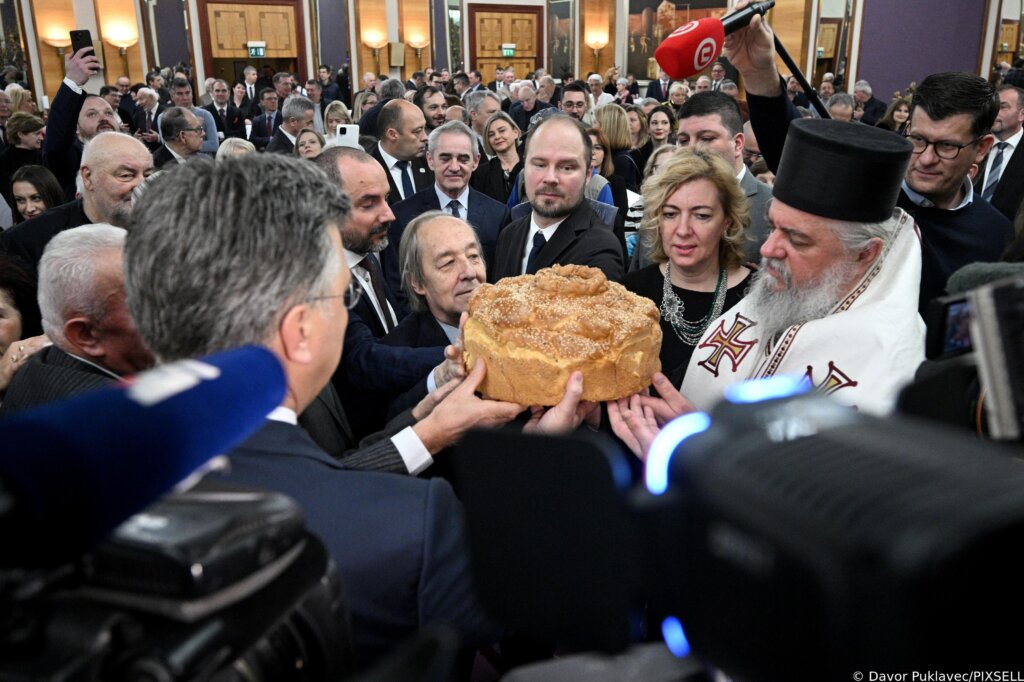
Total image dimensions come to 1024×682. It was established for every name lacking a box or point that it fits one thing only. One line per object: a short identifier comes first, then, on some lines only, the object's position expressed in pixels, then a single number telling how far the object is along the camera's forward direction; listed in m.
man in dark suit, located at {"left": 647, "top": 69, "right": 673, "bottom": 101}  13.72
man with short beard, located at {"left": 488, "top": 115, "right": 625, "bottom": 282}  3.28
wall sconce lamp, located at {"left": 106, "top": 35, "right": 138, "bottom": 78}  15.76
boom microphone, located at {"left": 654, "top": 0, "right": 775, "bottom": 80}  2.42
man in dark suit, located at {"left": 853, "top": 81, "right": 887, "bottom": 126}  11.14
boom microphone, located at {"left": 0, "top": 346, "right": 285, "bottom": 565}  0.45
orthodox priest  1.68
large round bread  1.83
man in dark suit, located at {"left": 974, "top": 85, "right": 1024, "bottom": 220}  3.82
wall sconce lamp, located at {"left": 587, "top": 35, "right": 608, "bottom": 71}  20.61
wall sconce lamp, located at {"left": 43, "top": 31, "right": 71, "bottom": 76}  14.91
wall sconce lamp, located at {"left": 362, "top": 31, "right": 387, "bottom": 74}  18.61
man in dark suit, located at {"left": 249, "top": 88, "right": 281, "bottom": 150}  10.38
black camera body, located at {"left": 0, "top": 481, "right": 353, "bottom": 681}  0.49
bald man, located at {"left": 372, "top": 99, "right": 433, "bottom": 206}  5.69
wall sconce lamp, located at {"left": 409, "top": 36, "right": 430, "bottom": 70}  19.27
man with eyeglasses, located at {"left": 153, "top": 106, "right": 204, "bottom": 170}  6.04
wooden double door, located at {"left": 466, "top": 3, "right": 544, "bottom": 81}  20.20
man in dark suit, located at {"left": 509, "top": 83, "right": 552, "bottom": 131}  10.42
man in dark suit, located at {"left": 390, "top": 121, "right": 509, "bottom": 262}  4.40
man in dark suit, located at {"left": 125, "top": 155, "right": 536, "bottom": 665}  1.10
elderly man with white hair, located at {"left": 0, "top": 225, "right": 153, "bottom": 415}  1.73
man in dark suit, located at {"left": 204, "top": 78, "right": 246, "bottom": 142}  11.33
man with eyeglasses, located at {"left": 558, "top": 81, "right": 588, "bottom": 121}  8.14
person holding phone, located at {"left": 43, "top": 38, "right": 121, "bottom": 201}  4.54
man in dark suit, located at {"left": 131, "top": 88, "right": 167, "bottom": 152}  10.05
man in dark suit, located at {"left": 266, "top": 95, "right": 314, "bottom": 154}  7.95
